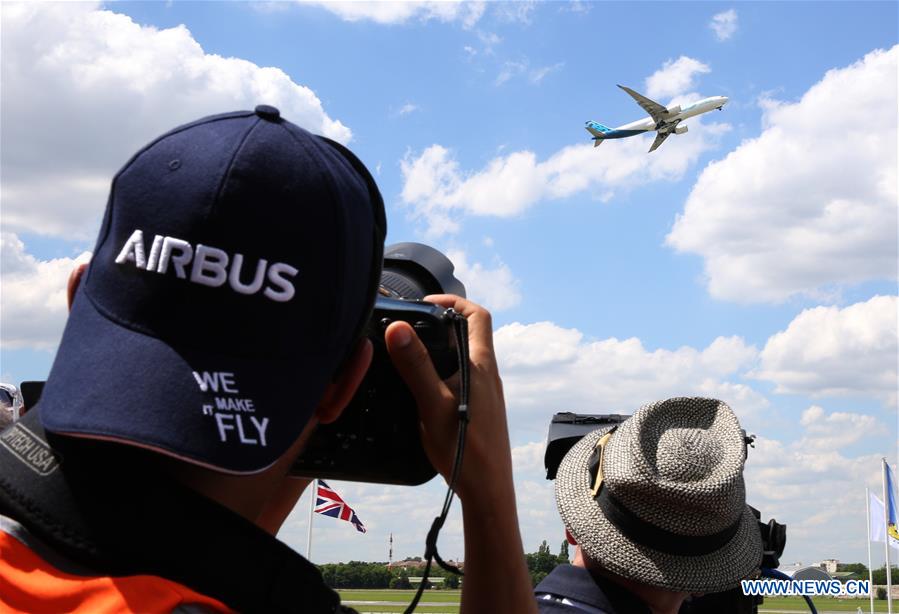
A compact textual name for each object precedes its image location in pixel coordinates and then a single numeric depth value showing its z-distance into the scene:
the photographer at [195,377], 1.08
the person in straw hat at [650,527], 3.08
